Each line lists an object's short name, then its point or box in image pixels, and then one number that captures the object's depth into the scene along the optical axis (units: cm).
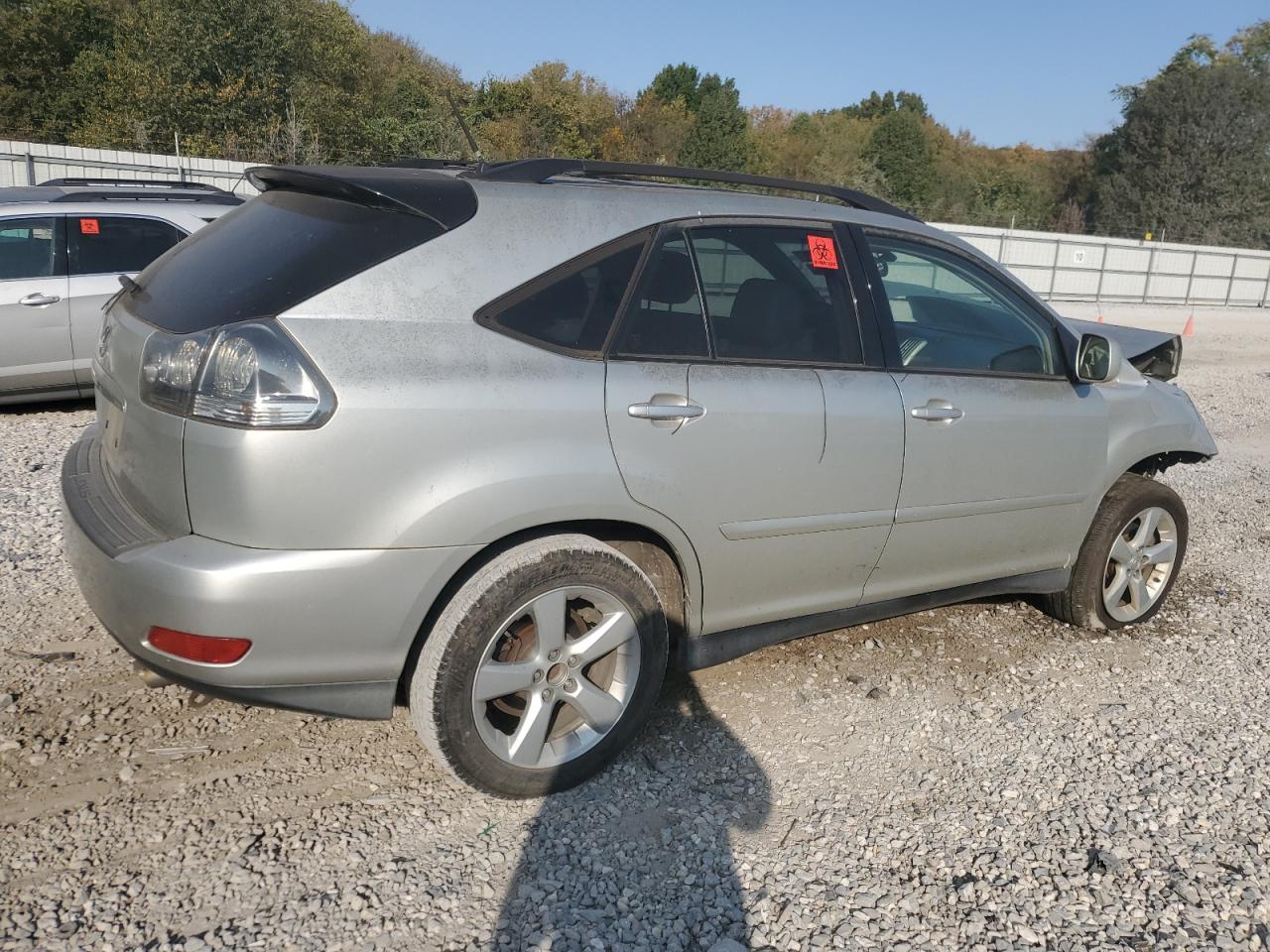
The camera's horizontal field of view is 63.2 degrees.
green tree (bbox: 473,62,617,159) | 4703
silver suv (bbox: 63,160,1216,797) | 258
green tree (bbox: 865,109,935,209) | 5959
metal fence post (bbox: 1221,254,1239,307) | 2986
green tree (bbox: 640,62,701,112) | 8275
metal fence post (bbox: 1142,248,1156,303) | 2877
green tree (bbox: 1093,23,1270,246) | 5491
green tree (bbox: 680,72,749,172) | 5644
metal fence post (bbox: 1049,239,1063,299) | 2720
